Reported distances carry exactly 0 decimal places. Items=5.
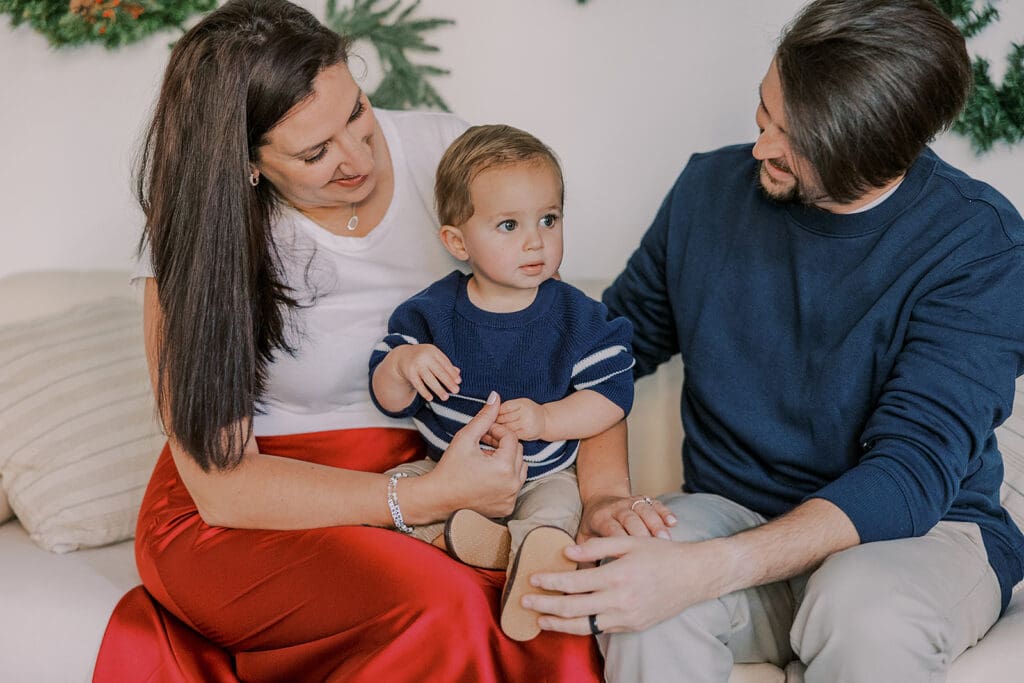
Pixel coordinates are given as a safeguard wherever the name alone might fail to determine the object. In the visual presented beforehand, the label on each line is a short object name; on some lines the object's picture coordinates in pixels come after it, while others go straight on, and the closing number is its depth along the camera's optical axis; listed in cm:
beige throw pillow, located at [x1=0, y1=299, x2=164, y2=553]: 187
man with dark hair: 136
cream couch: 151
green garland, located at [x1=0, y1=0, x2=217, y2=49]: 224
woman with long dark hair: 144
